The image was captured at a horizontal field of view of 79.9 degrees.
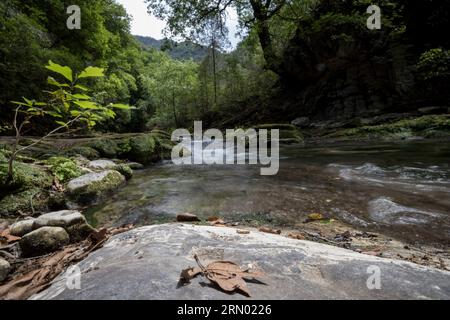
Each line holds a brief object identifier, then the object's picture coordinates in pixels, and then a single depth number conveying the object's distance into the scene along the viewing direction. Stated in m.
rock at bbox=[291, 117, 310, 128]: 16.31
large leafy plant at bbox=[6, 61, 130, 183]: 1.56
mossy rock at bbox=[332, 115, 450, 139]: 10.28
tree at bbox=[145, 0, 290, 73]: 14.05
